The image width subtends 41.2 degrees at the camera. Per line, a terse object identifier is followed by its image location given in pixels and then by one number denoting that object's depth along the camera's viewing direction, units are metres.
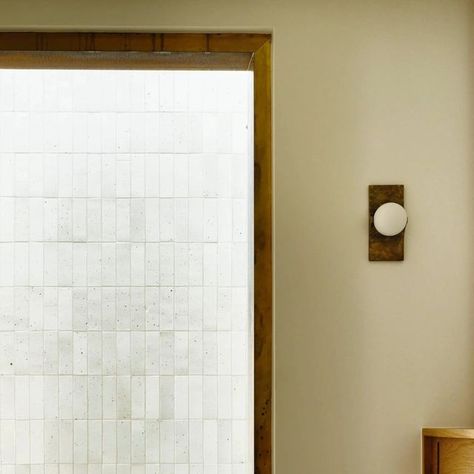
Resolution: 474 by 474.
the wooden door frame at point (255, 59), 1.82
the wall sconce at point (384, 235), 1.83
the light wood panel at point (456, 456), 1.70
